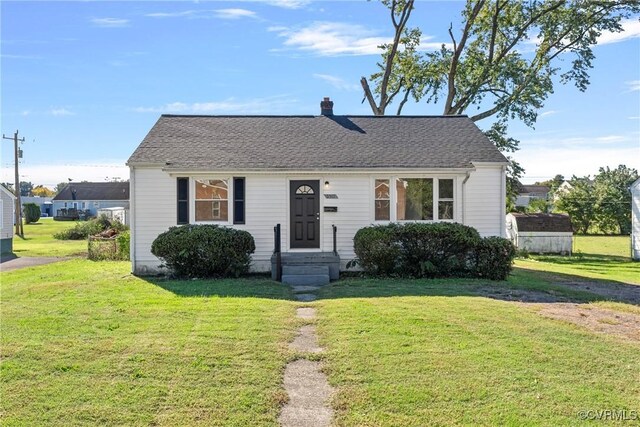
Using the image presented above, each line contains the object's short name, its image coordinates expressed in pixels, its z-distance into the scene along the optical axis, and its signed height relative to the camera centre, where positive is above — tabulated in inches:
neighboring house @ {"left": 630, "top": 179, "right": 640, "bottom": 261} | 892.0 -11.3
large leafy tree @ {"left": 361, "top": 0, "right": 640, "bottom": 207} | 1012.5 +357.3
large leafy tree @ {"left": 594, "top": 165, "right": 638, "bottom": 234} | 1472.7 +38.8
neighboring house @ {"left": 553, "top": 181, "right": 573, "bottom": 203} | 1538.8 +76.6
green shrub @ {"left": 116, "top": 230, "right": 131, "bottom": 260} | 734.5 -44.3
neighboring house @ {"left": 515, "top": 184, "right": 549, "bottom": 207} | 2879.9 +171.2
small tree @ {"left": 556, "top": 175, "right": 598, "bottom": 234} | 1478.8 +36.5
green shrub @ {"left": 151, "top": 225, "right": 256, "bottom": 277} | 502.0 -34.9
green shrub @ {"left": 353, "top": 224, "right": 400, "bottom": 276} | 508.1 -35.6
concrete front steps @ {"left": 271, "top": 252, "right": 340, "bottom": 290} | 494.3 -54.8
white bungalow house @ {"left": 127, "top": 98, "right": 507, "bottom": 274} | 551.8 +28.6
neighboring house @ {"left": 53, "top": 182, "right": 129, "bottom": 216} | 2938.0 +120.2
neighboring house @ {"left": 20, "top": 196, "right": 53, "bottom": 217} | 3321.9 +81.7
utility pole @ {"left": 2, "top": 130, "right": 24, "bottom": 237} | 1412.6 +81.6
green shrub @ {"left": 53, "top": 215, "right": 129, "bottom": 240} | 1226.0 -33.4
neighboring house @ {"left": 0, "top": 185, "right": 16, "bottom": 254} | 901.2 -5.9
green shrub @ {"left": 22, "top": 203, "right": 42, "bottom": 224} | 2111.2 +21.0
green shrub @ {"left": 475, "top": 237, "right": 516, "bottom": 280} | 510.3 -44.6
